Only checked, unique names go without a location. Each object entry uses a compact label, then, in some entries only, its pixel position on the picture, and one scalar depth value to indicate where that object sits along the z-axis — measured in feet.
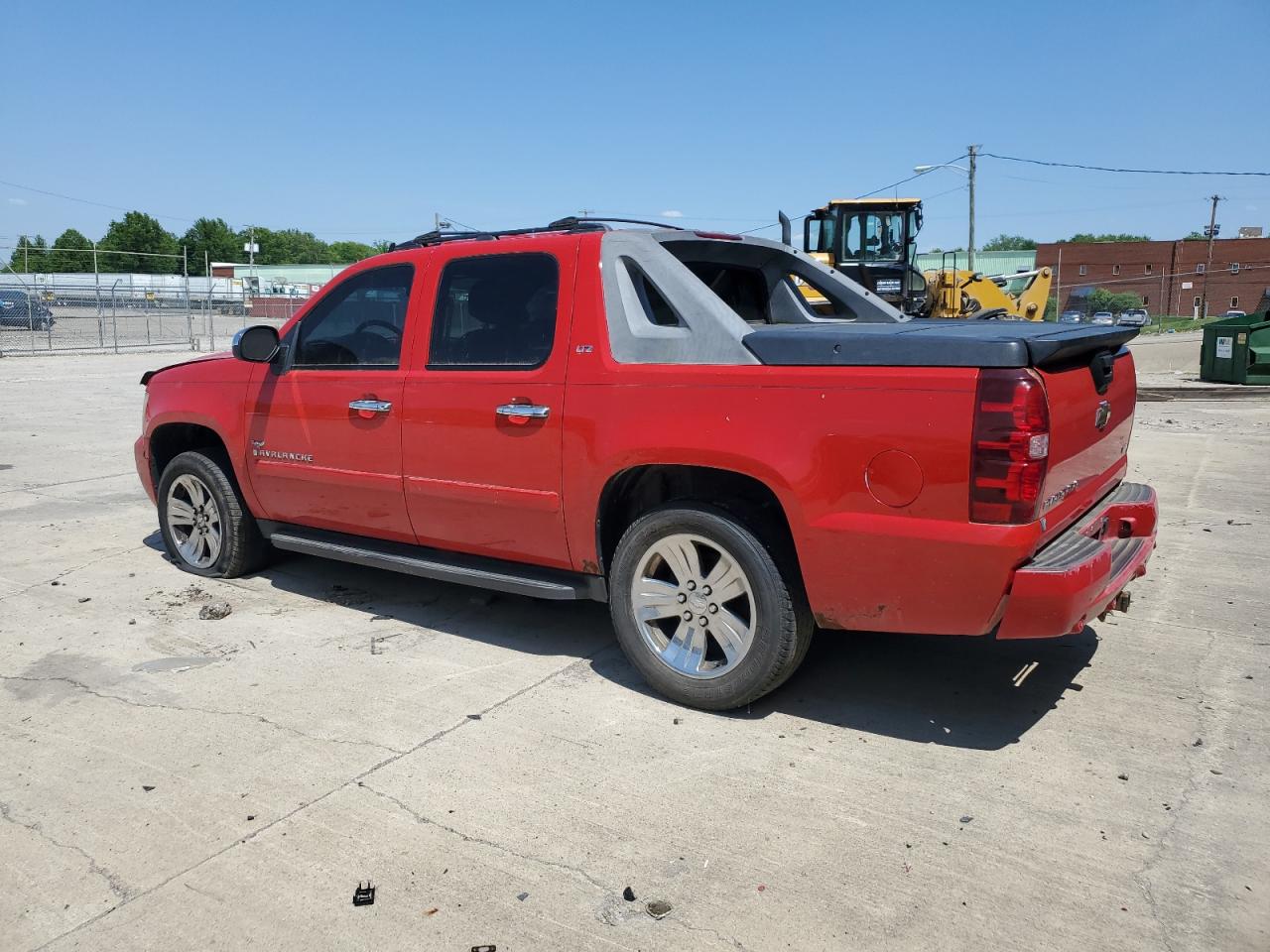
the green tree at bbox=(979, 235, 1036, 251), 422.29
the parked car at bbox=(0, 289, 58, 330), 100.99
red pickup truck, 11.16
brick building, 258.57
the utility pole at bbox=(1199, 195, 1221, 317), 256.52
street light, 151.23
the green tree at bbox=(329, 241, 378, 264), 455.50
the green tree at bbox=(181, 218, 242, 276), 362.74
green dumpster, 62.49
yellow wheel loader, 65.82
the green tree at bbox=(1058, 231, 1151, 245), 405.80
